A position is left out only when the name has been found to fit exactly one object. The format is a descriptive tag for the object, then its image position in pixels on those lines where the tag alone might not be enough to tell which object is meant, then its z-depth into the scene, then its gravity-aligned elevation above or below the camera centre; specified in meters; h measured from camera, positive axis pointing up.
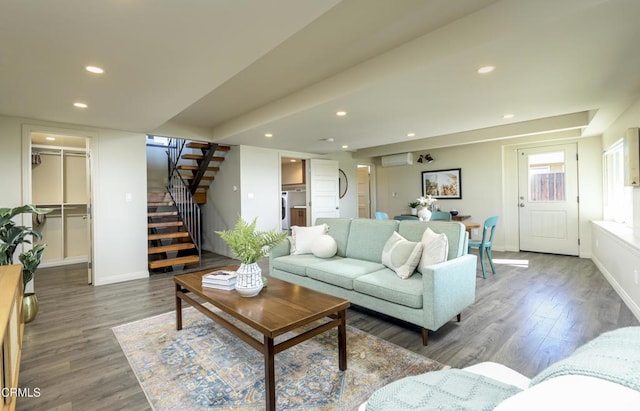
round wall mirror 7.84 +0.56
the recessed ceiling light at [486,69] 2.45 +1.09
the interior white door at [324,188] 6.66 +0.38
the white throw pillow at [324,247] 3.54 -0.49
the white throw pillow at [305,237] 3.79 -0.40
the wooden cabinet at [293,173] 8.52 +0.94
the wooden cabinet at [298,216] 8.75 -0.31
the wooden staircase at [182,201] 5.17 +0.12
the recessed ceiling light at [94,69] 2.40 +1.12
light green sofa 2.35 -0.66
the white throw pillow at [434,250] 2.62 -0.41
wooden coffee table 1.64 -0.65
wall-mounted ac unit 7.25 +1.06
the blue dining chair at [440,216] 5.24 -0.23
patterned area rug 1.75 -1.10
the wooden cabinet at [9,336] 1.36 -0.69
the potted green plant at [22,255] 2.85 -0.39
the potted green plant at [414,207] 5.90 -0.07
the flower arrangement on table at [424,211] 4.77 -0.12
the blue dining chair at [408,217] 5.28 -0.24
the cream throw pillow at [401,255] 2.71 -0.48
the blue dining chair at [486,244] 4.25 -0.60
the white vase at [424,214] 4.77 -0.17
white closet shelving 5.47 +0.20
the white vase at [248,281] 2.13 -0.52
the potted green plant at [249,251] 2.14 -0.32
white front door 5.50 +0.05
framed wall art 6.77 +0.45
